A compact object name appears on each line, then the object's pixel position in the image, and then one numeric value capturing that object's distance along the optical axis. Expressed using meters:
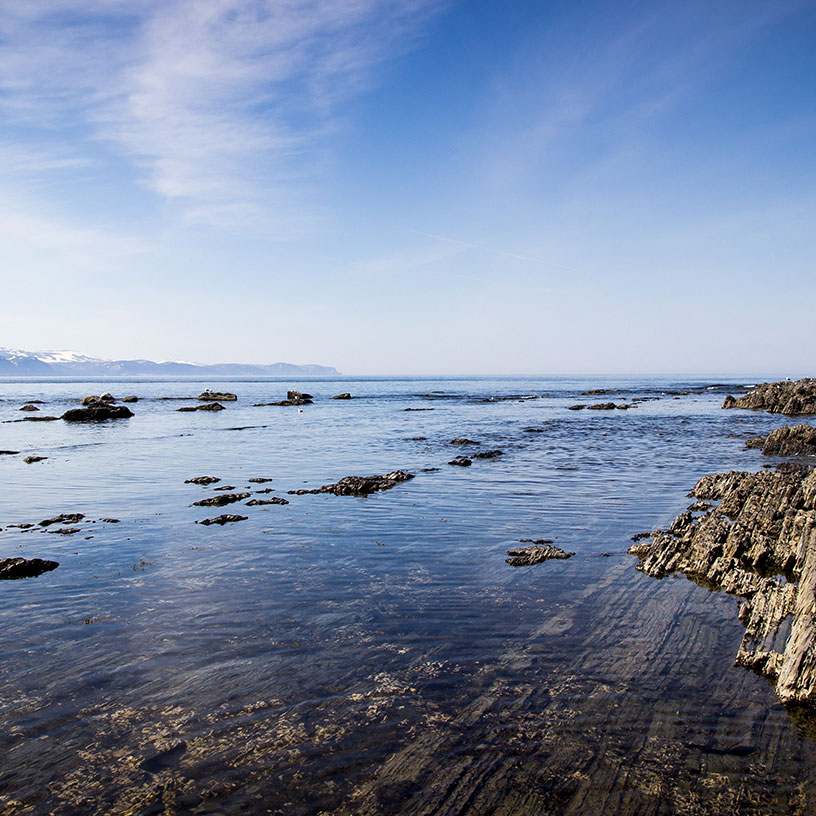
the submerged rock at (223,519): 17.27
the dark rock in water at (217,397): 95.44
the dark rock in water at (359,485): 21.50
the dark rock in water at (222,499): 19.67
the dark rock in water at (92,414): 58.75
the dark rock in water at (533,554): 13.07
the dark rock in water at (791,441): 30.64
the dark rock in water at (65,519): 17.31
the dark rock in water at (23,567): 12.58
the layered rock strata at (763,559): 8.04
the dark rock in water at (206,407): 74.34
